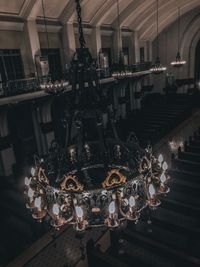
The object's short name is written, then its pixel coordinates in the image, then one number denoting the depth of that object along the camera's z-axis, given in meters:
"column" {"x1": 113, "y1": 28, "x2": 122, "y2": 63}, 18.07
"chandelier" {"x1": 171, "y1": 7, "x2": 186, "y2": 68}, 15.26
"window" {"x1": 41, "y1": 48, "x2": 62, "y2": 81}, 13.84
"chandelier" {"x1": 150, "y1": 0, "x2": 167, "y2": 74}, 12.75
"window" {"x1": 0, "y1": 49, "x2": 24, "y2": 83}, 11.77
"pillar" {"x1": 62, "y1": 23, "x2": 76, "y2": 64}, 13.99
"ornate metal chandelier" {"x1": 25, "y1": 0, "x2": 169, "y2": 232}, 3.33
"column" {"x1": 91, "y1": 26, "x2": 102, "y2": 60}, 16.02
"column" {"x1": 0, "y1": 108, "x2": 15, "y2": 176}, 11.30
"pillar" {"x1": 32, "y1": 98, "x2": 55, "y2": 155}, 12.99
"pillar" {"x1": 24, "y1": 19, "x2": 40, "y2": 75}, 11.91
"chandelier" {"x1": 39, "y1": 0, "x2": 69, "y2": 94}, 8.88
